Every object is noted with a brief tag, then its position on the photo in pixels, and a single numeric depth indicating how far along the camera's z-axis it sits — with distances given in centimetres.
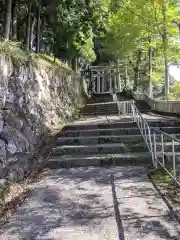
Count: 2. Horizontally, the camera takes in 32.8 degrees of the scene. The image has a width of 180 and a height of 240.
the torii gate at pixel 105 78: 3403
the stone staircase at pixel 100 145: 704
